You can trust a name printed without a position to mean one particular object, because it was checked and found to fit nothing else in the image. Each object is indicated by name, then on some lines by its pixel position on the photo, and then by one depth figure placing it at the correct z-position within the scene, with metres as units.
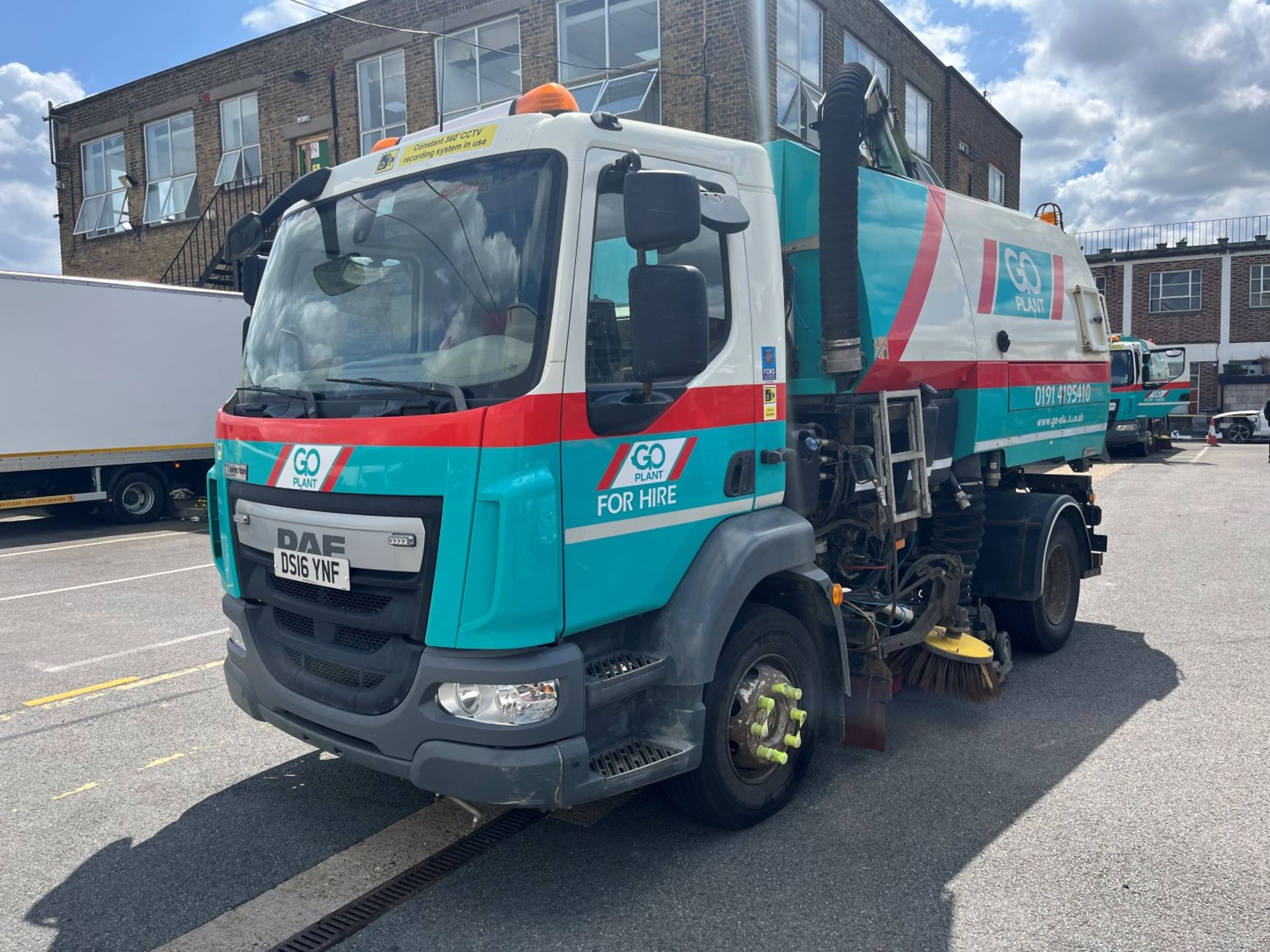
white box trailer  12.61
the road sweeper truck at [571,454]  3.04
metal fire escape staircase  19.57
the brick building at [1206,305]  38.25
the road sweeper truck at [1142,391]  23.44
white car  31.48
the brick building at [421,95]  14.23
